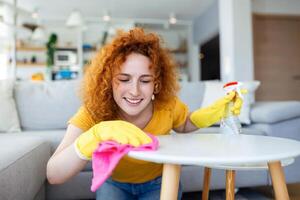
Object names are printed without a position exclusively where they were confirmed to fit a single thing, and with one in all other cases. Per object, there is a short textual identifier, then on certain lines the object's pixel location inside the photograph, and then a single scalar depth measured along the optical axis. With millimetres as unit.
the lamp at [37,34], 4416
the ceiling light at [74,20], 3807
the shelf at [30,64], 5270
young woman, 913
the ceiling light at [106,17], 5269
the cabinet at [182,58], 6016
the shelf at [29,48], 5332
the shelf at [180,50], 6012
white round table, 631
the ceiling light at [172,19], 5358
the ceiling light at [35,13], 4918
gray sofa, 993
